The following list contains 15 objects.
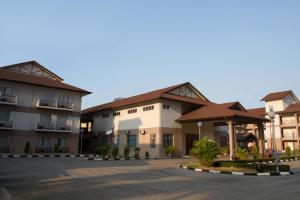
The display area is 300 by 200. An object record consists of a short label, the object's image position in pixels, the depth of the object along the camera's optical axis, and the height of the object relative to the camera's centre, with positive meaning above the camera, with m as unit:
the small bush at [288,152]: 34.09 -1.15
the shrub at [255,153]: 27.22 -1.07
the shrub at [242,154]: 24.45 -1.07
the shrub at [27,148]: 30.14 -0.96
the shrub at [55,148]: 32.66 -1.01
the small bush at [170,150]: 30.83 -1.00
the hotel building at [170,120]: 29.59 +2.30
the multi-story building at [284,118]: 56.03 +4.99
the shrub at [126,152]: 30.02 -1.25
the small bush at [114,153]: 29.12 -1.32
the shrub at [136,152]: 30.12 -1.28
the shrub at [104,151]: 29.34 -1.14
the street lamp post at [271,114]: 17.92 +1.77
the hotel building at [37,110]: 30.36 +3.24
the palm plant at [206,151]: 19.39 -0.66
